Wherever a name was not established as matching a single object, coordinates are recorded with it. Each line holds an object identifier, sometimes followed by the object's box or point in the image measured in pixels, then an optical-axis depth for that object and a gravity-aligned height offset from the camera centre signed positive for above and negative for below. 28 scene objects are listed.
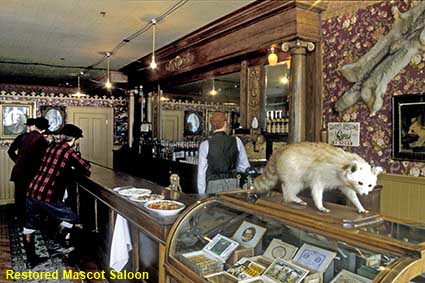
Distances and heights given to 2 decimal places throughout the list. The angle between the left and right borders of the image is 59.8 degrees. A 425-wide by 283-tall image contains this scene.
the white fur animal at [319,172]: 1.57 -0.19
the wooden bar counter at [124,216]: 2.42 -0.69
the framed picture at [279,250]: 1.85 -0.62
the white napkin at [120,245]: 3.05 -0.95
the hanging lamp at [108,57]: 6.33 +1.32
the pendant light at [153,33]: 4.44 +1.31
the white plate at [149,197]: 2.73 -0.51
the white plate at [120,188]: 3.23 -0.52
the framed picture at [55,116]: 8.80 +0.36
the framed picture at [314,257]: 1.69 -0.60
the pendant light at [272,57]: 4.07 +0.81
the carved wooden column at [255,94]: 4.39 +0.44
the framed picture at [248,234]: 2.04 -0.59
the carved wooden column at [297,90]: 3.70 +0.41
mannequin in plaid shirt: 3.95 -0.58
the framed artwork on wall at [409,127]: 3.07 +0.02
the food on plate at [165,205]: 2.43 -0.50
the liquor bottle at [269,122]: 4.28 +0.10
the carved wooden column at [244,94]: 4.55 +0.45
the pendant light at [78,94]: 8.60 +0.93
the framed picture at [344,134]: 3.57 -0.04
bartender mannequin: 4.28 -0.36
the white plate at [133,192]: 2.96 -0.50
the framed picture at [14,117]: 8.32 +0.32
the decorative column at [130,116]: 8.27 +0.32
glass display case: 1.37 -0.55
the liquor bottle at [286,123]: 3.99 +0.08
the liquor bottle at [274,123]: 4.21 +0.08
